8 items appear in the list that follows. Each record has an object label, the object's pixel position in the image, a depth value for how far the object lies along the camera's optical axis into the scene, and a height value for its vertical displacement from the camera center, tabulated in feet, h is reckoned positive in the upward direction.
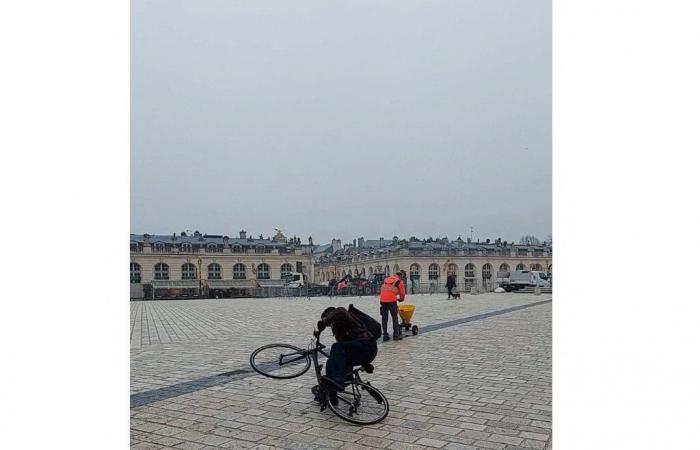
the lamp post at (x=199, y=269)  224.51 -13.04
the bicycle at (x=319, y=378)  18.99 -5.19
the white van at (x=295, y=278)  204.64 -15.37
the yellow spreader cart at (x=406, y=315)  43.21 -5.74
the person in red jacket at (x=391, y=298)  39.06 -4.13
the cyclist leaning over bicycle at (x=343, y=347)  19.62 -3.66
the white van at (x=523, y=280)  150.28 -12.18
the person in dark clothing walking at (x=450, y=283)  107.18 -9.05
